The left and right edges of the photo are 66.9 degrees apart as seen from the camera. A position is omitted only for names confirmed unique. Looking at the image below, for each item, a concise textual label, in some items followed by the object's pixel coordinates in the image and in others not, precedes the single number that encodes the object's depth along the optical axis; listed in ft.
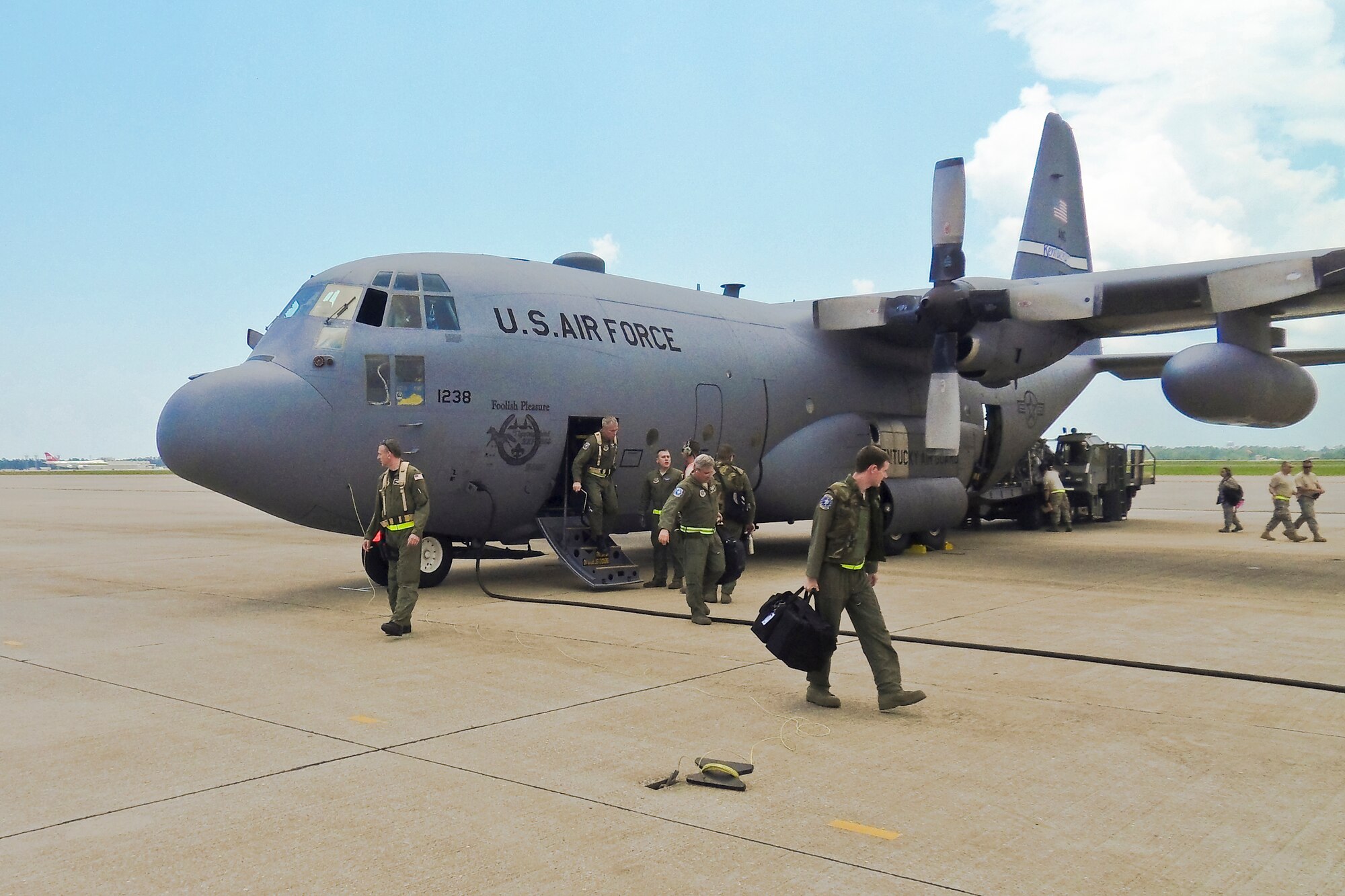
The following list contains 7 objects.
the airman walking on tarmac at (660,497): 39.40
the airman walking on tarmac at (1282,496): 61.87
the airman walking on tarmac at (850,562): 20.58
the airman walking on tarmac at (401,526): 28.07
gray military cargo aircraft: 33.99
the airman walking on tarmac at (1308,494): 60.96
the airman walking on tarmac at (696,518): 31.48
